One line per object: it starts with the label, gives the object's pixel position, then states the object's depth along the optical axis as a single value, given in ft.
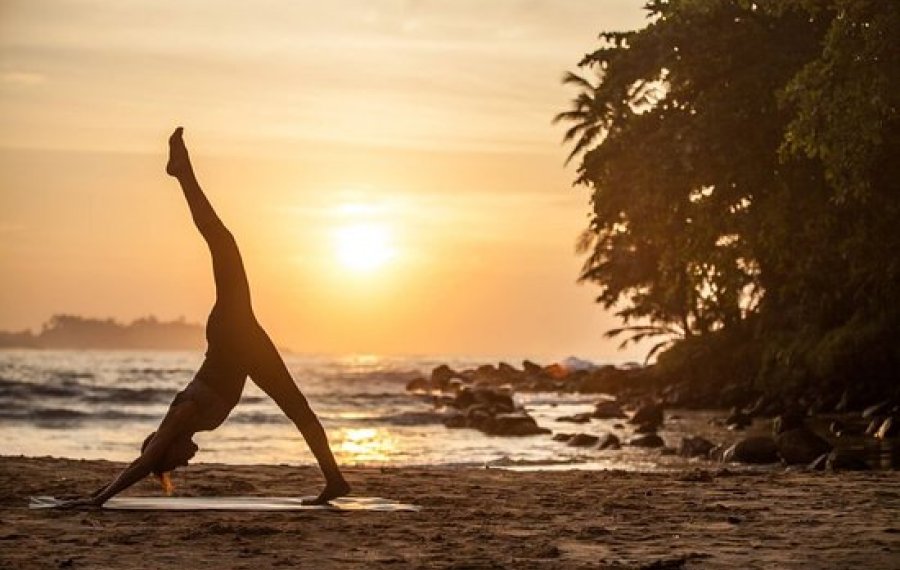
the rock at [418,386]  234.79
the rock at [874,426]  74.11
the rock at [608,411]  124.98
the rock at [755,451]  57.62
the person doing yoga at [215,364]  29.76
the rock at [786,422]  81.35
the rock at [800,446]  55.67
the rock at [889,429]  70.18
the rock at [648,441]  76.89
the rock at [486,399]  136.71
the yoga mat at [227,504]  30.30
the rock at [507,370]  272.33
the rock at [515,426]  97.66
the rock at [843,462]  50.29
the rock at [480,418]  105.89
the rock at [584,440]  81.30
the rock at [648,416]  103.71
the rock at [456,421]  114.00
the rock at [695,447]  67.67
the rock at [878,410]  81.79
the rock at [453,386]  225.48
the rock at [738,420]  92.99
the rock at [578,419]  116.16
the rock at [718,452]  63.52
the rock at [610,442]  77.47
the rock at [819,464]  51.37
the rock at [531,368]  277.50
